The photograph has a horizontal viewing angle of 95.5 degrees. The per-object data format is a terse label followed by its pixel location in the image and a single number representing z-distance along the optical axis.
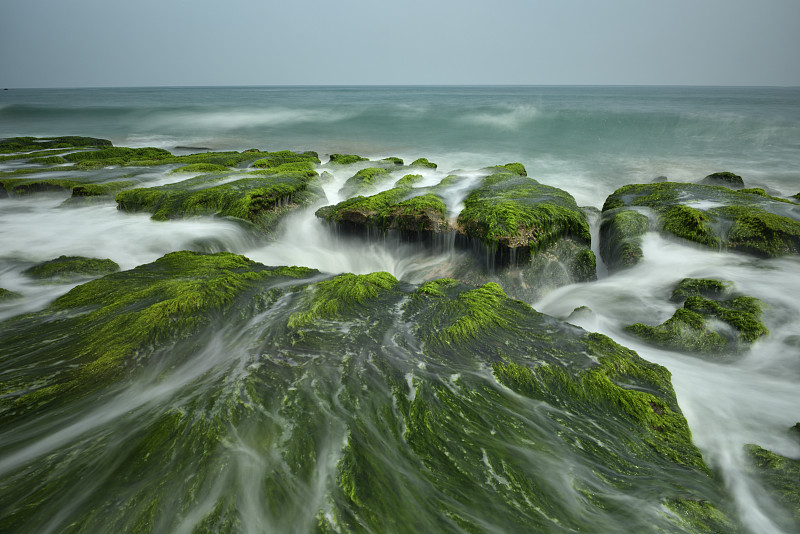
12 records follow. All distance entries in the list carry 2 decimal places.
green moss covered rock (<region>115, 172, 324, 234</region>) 8.27
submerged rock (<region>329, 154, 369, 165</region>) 14.83
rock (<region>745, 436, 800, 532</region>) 2.30
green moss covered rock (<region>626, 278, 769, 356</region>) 4.18
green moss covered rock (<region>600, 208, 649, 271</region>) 6.57
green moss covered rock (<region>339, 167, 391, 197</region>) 10.68
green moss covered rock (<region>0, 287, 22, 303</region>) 4.71
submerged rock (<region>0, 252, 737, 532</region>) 2.25
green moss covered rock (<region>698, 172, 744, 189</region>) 11.29
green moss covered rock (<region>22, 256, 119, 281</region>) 5.50
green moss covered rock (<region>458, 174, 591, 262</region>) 6.31
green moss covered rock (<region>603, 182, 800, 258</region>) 6.16
